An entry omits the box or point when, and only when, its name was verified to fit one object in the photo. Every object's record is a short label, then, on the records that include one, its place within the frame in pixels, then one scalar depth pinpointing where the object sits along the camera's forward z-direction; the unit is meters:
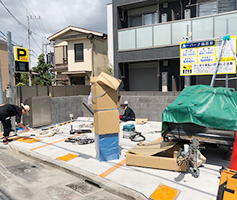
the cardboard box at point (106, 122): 5.04
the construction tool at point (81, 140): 6.82
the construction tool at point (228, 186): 2.68
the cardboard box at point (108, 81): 5.02
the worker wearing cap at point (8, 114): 7.11
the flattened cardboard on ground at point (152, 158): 4.42
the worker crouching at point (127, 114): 10.50
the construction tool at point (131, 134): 7.06
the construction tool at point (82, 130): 8.30
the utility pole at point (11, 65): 8.50
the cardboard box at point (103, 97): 5.06
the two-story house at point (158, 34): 10.05
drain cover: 3.89
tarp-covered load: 4.41
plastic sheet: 5.15
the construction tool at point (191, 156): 4.01
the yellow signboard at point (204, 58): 7.64
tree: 23.39
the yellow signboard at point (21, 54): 8.64
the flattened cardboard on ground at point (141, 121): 9.73
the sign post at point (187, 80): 9.02
